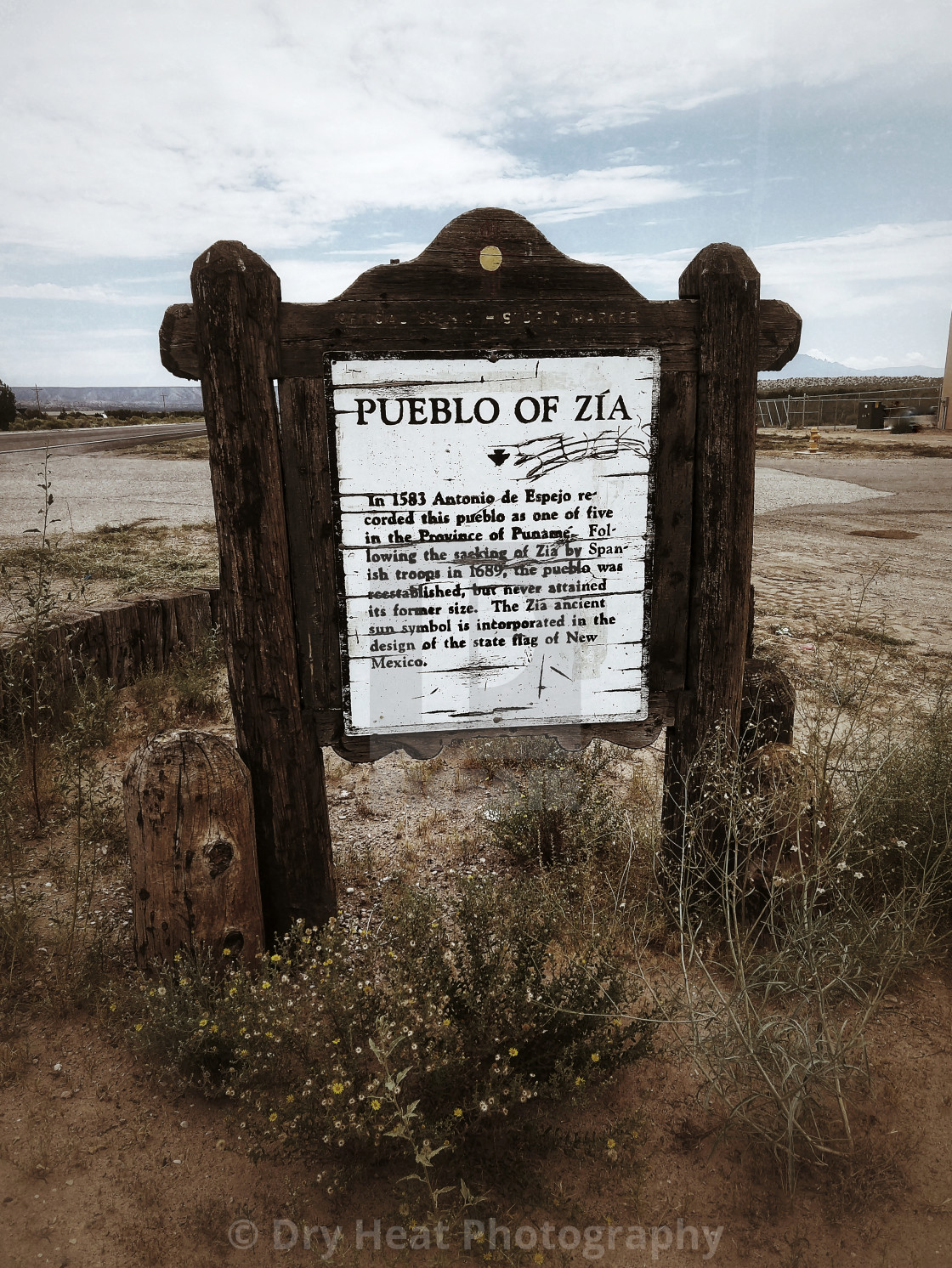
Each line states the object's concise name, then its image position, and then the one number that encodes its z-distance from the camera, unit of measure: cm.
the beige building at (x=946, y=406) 3759
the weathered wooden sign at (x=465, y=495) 271
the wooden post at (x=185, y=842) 272
